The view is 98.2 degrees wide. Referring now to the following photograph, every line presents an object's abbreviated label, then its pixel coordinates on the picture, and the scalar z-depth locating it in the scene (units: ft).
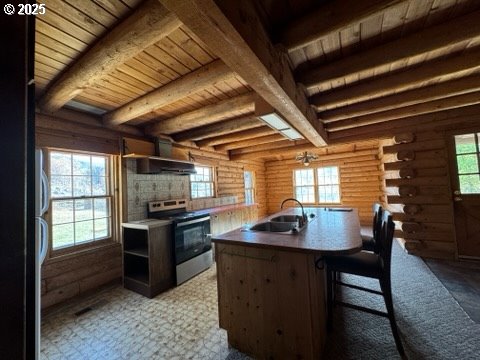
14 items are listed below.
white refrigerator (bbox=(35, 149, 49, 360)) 2.66
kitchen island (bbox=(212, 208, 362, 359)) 5.03
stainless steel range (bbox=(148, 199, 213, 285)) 10.21
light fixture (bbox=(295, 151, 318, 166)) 13.44
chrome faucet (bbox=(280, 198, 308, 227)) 7.69
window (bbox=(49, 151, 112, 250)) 8.85
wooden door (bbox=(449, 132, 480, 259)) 11.27
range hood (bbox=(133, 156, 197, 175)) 10.98
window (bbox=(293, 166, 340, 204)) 23.88
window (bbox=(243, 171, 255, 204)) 23.80
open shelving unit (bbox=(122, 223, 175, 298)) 9.14
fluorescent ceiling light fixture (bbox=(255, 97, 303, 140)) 7.69
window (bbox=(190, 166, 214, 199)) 15.53
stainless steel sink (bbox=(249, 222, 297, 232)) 8.28
